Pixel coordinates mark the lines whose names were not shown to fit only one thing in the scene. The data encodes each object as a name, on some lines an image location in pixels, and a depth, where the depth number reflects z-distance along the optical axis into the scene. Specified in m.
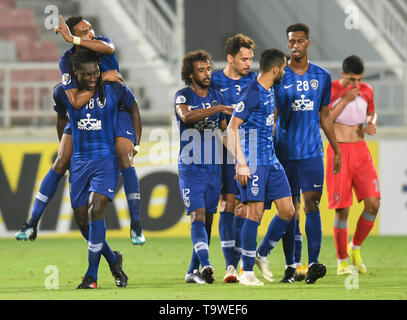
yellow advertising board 29.17
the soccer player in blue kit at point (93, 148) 17.87
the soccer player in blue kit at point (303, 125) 19.45
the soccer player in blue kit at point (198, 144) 18.83
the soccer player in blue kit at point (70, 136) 18.05
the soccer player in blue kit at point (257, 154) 18.19
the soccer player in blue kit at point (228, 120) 19.39
